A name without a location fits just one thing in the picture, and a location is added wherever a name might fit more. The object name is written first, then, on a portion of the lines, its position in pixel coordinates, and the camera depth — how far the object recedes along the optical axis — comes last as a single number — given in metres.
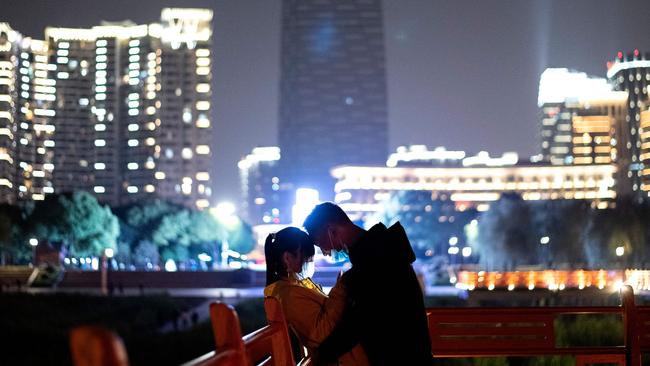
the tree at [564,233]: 62.50
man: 4.13
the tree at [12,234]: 79.56
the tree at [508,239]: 66.45
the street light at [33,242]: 82.31
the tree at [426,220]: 114.06
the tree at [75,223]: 82.50
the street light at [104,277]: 55.53
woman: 4.33
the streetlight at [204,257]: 94.94
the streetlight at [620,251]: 60.47
